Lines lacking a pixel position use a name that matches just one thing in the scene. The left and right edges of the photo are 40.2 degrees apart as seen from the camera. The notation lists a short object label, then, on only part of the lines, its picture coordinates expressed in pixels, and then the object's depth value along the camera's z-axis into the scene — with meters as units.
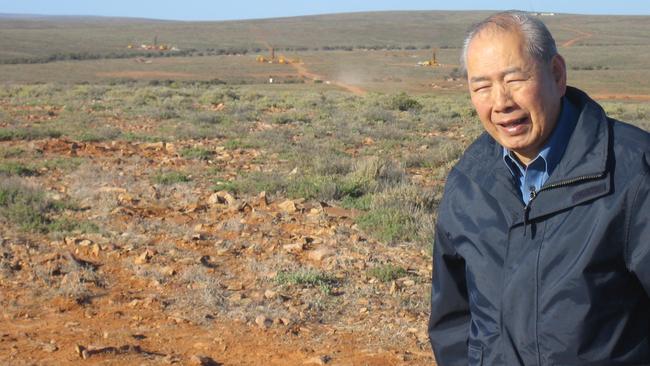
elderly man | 2.06
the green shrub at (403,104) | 23.83
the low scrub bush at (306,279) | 6.59
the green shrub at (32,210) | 8.12
